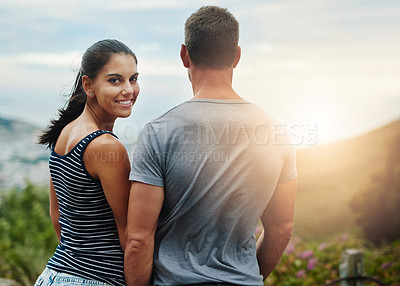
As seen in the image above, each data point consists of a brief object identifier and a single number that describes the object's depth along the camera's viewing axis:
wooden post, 4.22
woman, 1.68
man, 1.62
